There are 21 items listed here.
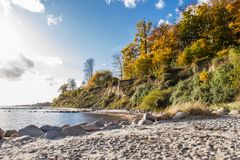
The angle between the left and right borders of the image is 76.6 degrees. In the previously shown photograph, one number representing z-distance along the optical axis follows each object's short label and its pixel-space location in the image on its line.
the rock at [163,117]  6.64
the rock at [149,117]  6.47
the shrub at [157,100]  13.09
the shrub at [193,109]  6.85
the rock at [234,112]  7.07
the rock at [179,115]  6.54
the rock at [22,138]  4.42
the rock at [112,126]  5.63
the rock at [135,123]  5.85
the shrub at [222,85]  9.89
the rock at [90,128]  5.49
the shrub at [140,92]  17.61
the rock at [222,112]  7.08
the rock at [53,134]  4.60
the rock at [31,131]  5.34
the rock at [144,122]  5.95
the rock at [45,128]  6.37
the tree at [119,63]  33.90
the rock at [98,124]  6.61
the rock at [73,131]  4.74
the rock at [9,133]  5.72
